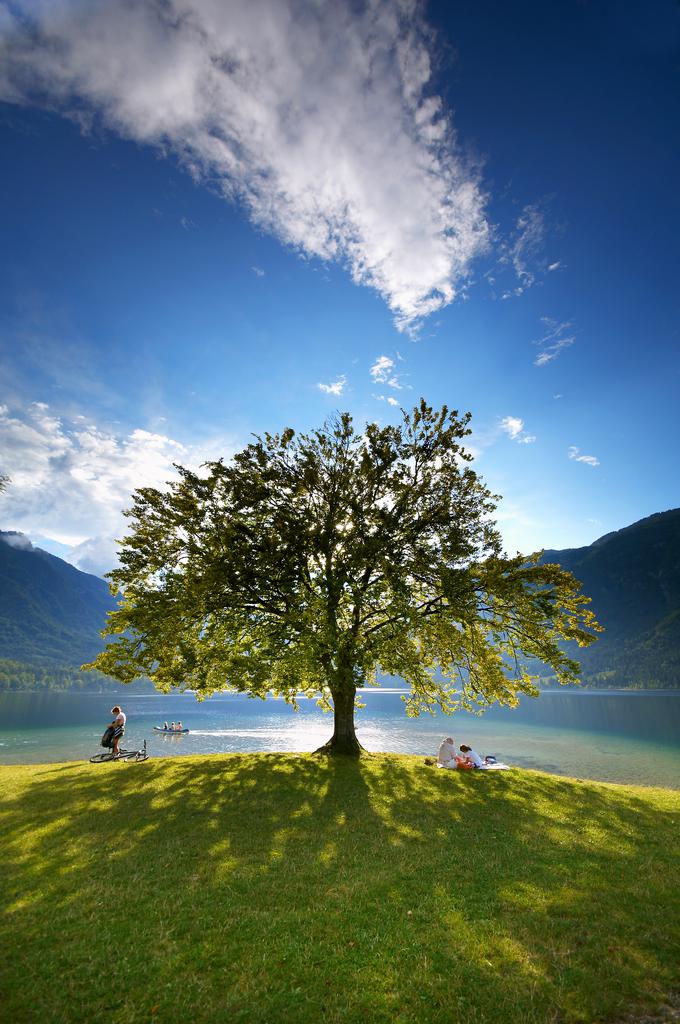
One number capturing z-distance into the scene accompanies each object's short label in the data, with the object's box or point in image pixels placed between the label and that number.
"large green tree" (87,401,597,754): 23.83
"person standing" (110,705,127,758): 26.00
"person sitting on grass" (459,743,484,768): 24.06
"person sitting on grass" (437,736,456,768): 24.14
